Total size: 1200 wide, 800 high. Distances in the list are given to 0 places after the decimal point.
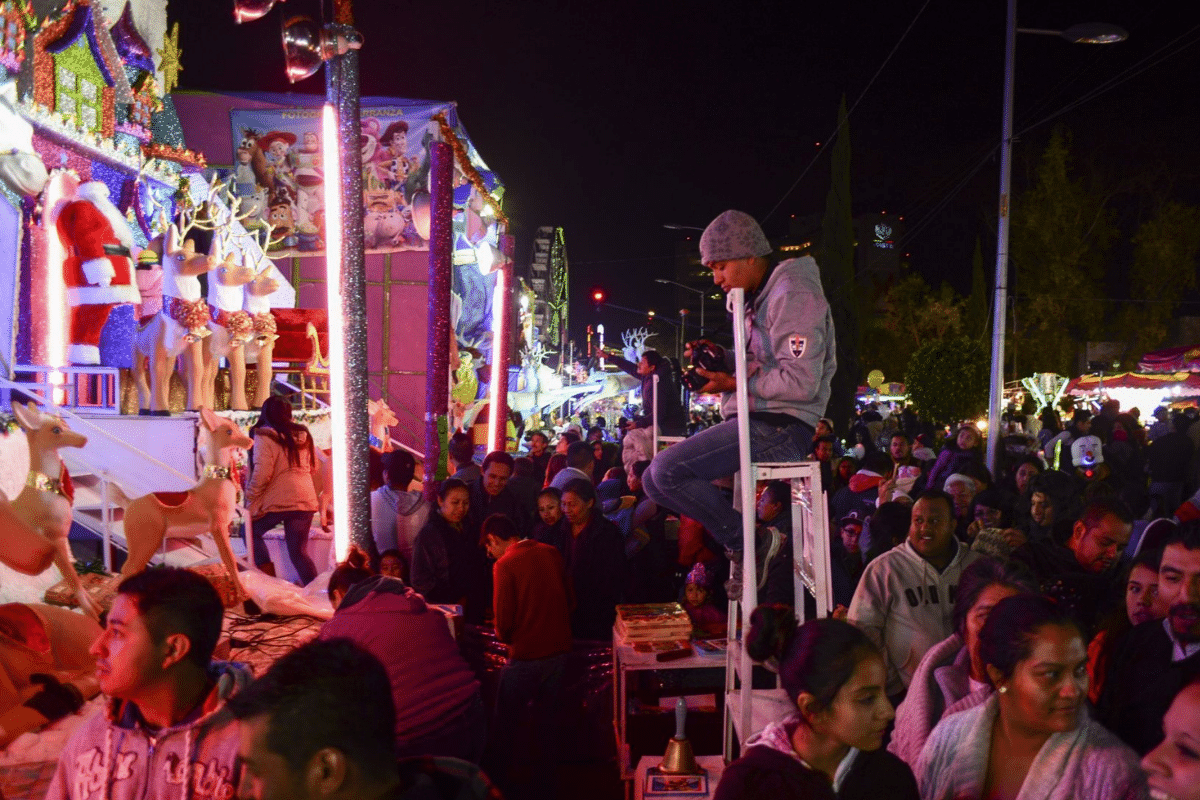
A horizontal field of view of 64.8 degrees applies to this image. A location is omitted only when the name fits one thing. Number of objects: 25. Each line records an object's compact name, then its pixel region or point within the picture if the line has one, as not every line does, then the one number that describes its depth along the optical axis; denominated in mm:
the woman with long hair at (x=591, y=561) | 6867
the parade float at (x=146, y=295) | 7477
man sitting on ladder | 4016
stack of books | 5684
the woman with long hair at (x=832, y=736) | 2527
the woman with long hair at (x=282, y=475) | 8453
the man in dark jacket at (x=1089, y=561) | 4457
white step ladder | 3842
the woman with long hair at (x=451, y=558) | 6824
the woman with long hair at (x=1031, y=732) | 2449
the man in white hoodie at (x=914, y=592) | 4223
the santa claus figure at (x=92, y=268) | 11203
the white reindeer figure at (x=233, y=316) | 13664
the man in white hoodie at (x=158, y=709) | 2555
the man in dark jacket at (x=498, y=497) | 8219
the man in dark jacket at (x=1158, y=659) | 2883
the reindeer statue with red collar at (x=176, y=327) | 11641
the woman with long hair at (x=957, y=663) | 3211
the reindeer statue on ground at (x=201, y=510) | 7602
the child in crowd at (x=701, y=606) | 6250
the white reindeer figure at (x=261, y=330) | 14742
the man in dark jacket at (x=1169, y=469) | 11664
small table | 5320
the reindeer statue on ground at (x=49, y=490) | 6586
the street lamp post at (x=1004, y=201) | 13500
